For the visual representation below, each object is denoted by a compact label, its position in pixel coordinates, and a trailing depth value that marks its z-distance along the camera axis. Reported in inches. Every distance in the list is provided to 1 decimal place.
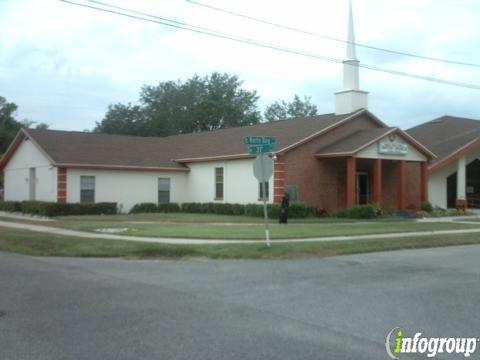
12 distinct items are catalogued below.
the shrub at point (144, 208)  1342.3
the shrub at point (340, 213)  1166.2
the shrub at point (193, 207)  1344.7
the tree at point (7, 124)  2596.2
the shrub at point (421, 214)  1238.9
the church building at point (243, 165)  1216.8
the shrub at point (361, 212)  1147.9
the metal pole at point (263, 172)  641.7
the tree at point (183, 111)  2603.3
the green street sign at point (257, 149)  639.1
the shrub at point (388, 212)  1249.4
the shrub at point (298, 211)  1133.1
